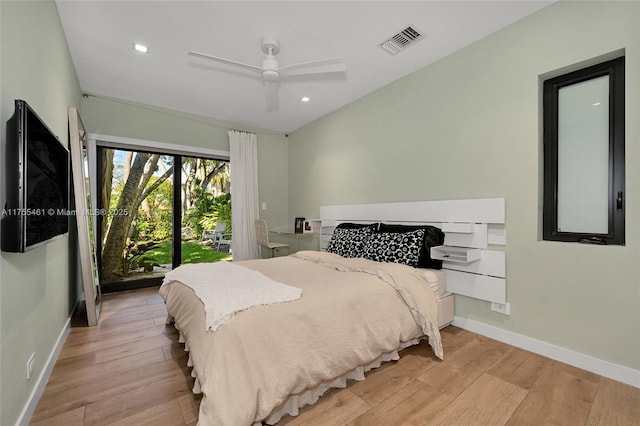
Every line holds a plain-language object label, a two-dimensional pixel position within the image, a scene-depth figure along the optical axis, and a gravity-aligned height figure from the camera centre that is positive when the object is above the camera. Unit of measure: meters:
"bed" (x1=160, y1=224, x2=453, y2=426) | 1.32 -0.72
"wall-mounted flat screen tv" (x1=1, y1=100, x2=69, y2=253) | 1.23 +0.14
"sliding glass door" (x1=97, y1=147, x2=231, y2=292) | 3.97 -0.06
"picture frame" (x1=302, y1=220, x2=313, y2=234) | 4.37 -0.31
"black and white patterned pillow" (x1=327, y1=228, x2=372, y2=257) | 3.04 -0.39
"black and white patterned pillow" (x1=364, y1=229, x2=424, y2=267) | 2.57 -0.39
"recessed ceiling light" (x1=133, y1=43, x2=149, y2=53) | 2.63 +1.53
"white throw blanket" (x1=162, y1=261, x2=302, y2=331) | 1.51 -0.51
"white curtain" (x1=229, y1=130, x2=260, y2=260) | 4.57 +0.21
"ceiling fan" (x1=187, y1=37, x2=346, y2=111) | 2.46 +1.29
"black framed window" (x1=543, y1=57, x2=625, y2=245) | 1.93 +0.35
